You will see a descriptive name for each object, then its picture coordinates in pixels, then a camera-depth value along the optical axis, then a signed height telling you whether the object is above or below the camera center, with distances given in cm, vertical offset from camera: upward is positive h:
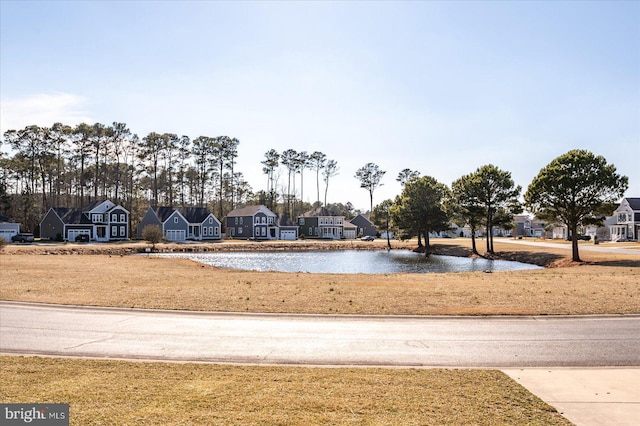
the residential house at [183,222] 9025 +71
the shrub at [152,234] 6982 -125
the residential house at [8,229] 7700 -36
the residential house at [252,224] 10156 +28
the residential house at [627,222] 8222 +1
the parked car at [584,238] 9471 -324
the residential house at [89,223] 8412 +66
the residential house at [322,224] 11356 +10
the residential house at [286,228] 10725 -79
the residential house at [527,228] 13925 -161
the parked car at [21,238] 7662 -189
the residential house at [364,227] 12439 -79
